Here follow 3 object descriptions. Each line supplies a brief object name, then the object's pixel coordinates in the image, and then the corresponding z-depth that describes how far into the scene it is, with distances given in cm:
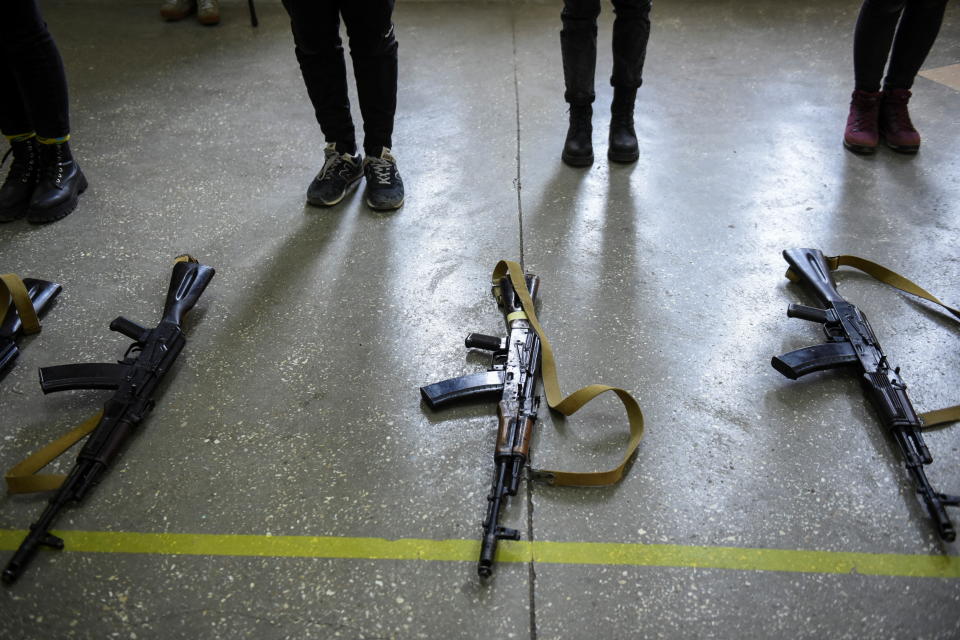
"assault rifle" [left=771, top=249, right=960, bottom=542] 157
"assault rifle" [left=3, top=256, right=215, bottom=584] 150
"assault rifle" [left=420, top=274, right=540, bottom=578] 147
